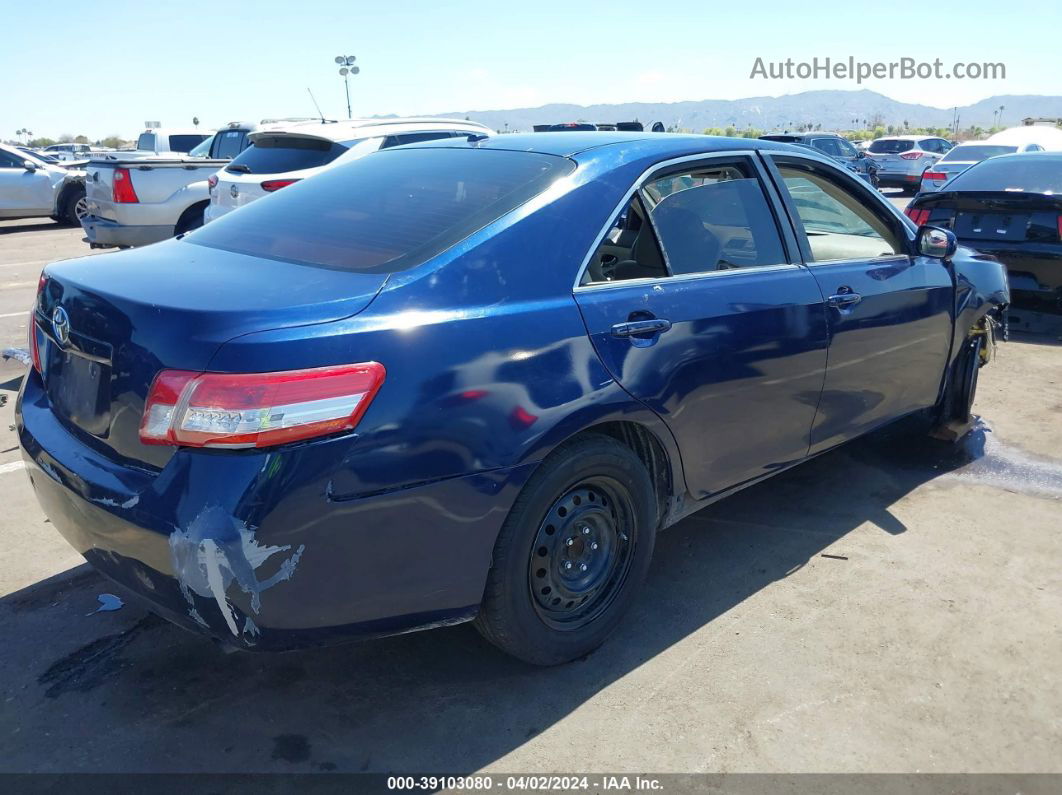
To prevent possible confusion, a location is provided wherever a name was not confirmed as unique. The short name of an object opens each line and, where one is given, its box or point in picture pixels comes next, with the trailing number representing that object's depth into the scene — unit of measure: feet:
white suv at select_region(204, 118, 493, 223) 26.61
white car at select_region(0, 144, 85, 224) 55.16
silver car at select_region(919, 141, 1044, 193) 60.70
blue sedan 7.40
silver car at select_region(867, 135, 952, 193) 84.20
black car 23.11
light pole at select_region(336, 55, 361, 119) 86.43
